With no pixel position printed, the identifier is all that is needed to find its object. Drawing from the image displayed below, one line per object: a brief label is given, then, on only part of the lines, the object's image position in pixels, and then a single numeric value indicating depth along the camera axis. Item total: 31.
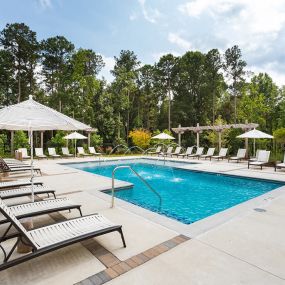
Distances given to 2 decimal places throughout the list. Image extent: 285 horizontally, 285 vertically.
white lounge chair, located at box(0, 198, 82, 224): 3.82
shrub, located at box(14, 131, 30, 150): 19.55
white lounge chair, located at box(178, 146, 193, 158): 17.45
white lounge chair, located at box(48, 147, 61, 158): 17.52
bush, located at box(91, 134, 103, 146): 22.12
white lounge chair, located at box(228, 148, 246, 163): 14.52
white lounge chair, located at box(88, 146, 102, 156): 19.21
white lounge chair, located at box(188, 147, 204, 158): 17.01
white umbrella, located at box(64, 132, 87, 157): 17.06
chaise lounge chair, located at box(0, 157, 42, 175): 8.13
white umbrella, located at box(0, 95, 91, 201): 3.89
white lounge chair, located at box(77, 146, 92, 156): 18.62
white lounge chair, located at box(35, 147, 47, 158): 16.95
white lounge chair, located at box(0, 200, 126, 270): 2.63
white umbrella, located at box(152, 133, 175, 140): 18.14
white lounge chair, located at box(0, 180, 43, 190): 5.97
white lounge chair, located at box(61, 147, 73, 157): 18.31
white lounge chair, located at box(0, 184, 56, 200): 4.98
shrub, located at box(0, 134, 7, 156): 18.73
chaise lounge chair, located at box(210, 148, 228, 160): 15.70
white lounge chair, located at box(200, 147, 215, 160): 16.48
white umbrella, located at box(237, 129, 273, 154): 12.92
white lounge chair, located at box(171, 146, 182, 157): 18.07
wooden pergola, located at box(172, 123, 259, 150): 16.18
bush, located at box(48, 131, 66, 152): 20.69
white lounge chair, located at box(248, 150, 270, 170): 12.16
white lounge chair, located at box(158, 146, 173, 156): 18.66
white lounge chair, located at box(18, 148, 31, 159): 15.66
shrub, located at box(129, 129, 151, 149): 23.41
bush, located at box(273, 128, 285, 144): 14.85
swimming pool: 6.43
